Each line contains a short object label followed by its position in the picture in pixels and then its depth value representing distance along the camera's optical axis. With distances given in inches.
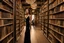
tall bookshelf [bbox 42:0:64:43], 65.2
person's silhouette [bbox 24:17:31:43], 81.6
